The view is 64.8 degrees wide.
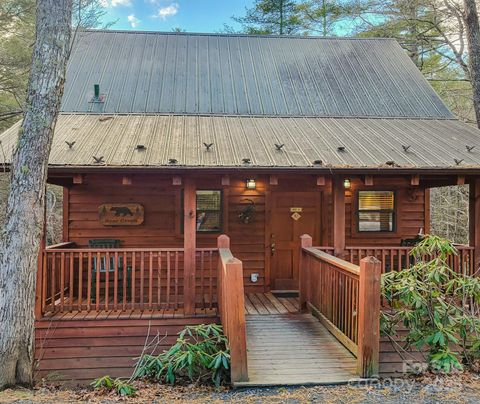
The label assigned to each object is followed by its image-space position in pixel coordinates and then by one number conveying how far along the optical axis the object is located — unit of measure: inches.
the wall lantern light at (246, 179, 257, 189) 284.2
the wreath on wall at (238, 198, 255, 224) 297.9
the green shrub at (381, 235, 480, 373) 159.9
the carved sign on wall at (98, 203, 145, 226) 285.0
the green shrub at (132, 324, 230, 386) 157.9
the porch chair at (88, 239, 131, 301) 272.4
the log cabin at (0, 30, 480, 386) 197.0
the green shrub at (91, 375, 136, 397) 147.6
